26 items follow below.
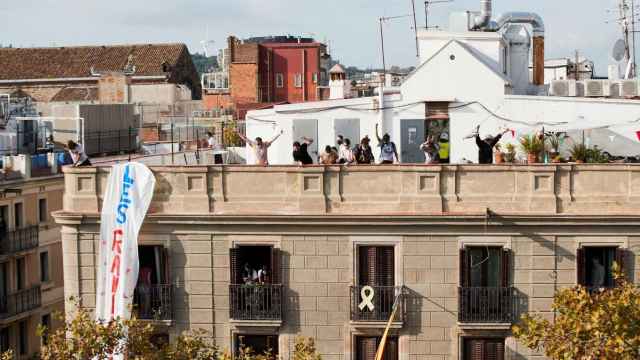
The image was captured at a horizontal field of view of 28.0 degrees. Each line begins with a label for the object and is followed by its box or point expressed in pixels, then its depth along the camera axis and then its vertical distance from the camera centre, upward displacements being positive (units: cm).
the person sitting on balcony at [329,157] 3228 -25
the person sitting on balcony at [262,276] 3092 -309
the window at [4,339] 4647 -689
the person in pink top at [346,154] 3281 -19
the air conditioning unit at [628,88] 4176 +184
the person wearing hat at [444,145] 3662 +3
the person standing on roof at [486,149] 3209 -9
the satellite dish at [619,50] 4969 +367
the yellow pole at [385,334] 2928 -437
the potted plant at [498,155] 3282 -25
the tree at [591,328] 2500 -363
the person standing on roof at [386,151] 3259 -11
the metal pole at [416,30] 4099 +380
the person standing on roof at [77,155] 3219 -14
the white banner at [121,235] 3059 -206
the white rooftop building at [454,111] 3659 +102
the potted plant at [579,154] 3334 -24
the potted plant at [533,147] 3334 -6
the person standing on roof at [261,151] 3318 -9
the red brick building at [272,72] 9025 +533
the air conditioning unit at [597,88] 4197 +185
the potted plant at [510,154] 3353 -23
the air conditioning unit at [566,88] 4181 +186
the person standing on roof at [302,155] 3275 -20
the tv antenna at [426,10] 4566 +484
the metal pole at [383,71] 4762 +296
